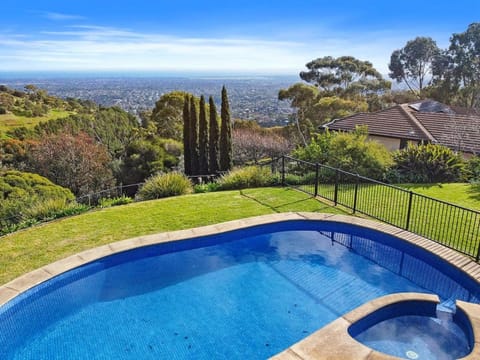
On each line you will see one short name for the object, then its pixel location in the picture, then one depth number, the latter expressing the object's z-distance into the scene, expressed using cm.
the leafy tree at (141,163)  1875
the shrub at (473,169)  1281
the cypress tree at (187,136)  1842
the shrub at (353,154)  1277
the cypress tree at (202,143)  1795
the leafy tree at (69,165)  1733
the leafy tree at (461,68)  3178
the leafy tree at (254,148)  2398
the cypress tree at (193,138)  1817
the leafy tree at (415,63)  3669
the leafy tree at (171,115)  2841
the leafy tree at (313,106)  2709
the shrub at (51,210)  927
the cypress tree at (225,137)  1730
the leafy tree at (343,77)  3300
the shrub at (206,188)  1207
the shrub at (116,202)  1056
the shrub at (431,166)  1277
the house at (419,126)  1602
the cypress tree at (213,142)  1781
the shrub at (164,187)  1140
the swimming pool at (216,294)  516
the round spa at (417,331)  479
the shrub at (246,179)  1231
